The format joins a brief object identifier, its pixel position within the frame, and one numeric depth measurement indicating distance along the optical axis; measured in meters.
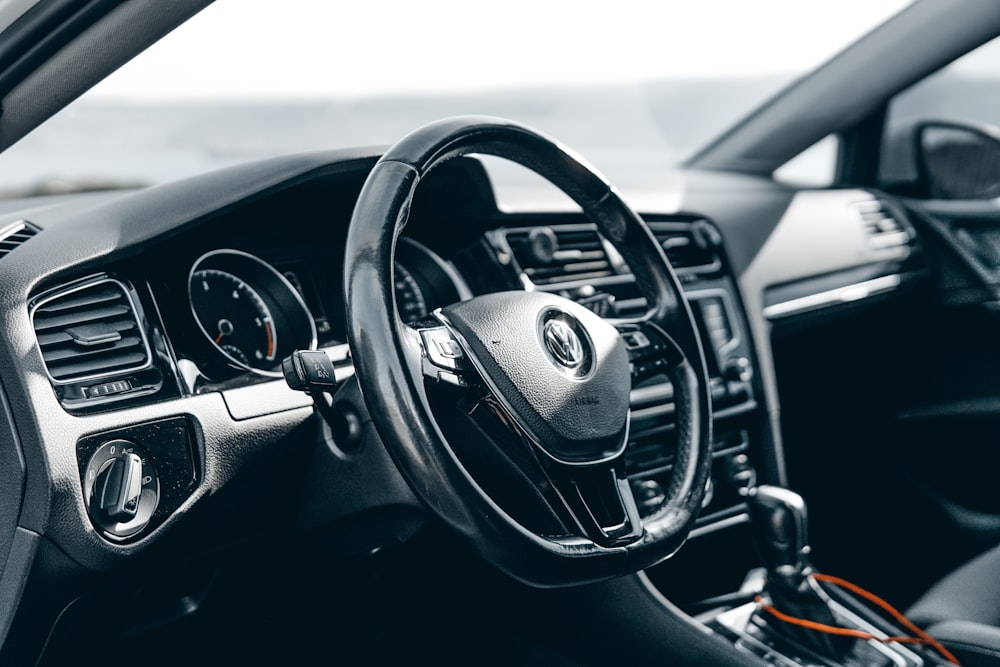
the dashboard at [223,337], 1.12
